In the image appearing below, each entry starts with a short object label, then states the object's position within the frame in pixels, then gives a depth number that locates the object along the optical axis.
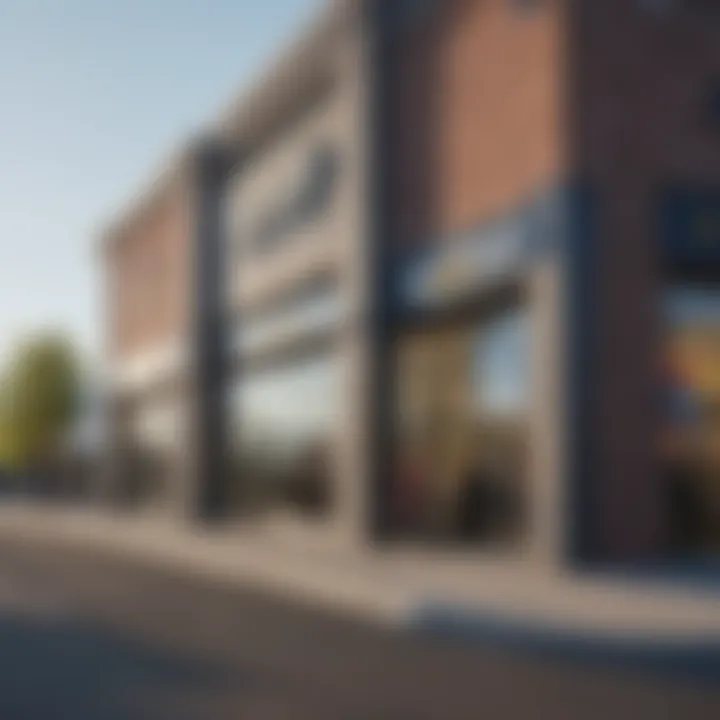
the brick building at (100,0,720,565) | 16.61
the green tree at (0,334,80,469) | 70.56
